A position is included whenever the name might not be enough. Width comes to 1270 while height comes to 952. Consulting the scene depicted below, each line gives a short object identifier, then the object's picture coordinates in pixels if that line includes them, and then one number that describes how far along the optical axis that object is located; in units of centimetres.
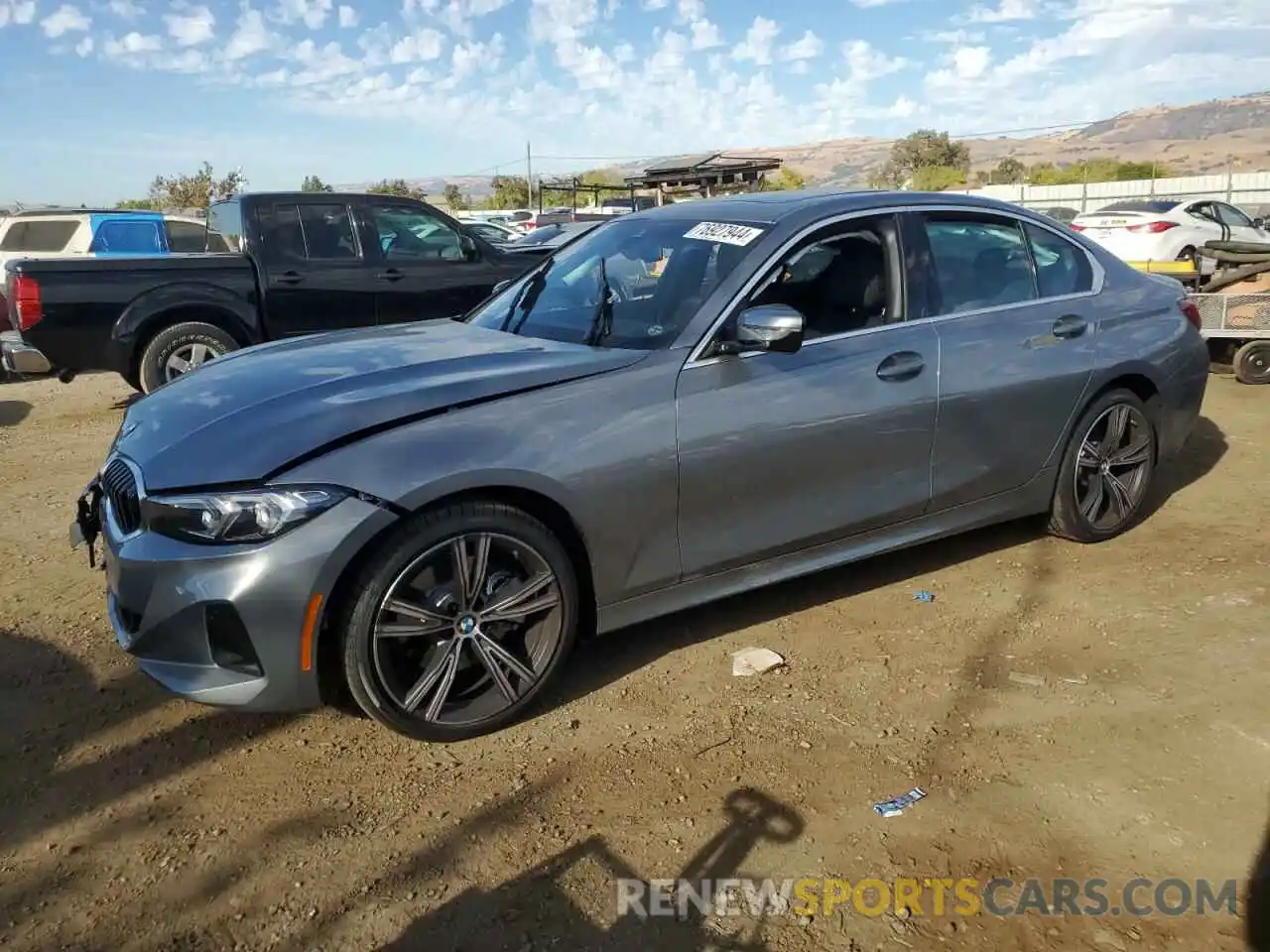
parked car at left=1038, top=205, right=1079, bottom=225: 2114
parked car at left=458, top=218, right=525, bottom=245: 2283
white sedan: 1658
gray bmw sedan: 296
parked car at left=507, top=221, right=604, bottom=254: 1162
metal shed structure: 1997
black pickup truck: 747
